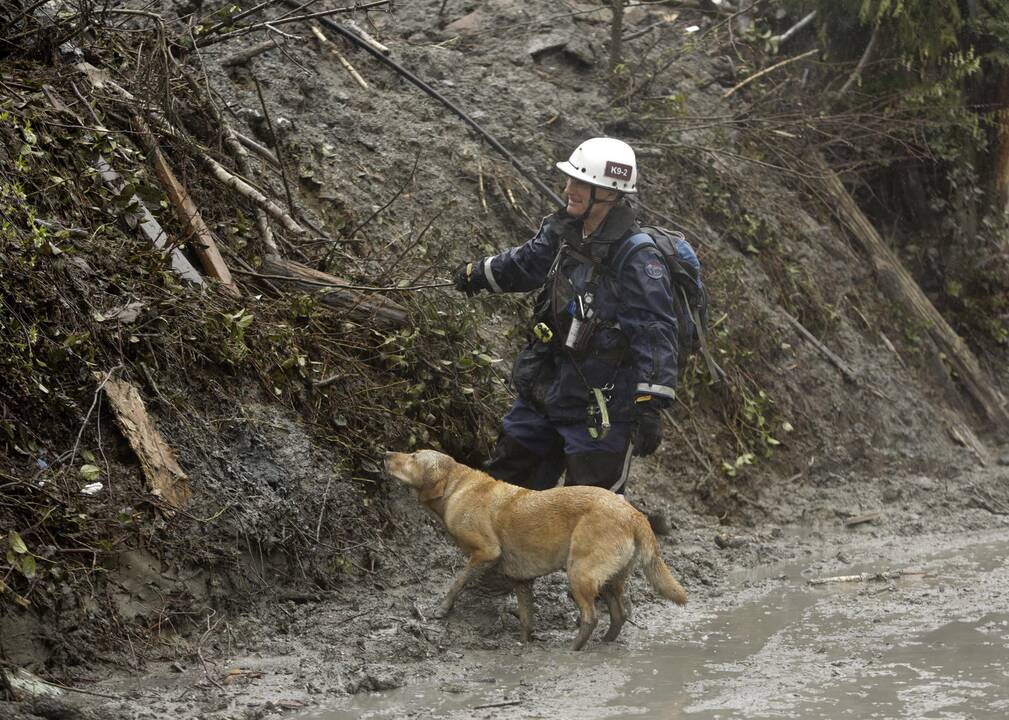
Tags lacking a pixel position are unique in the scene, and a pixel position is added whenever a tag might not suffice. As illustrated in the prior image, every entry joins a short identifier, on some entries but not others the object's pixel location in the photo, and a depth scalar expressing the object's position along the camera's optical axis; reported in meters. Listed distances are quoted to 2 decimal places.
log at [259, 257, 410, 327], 16.06
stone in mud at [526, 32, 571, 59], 26.39
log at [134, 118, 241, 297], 15.16
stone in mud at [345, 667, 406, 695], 11.33
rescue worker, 13.55
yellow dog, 12.58
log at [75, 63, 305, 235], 16.31
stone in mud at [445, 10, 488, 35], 26.37
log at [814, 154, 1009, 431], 27.97
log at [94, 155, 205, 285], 14.68
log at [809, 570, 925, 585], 16.33
